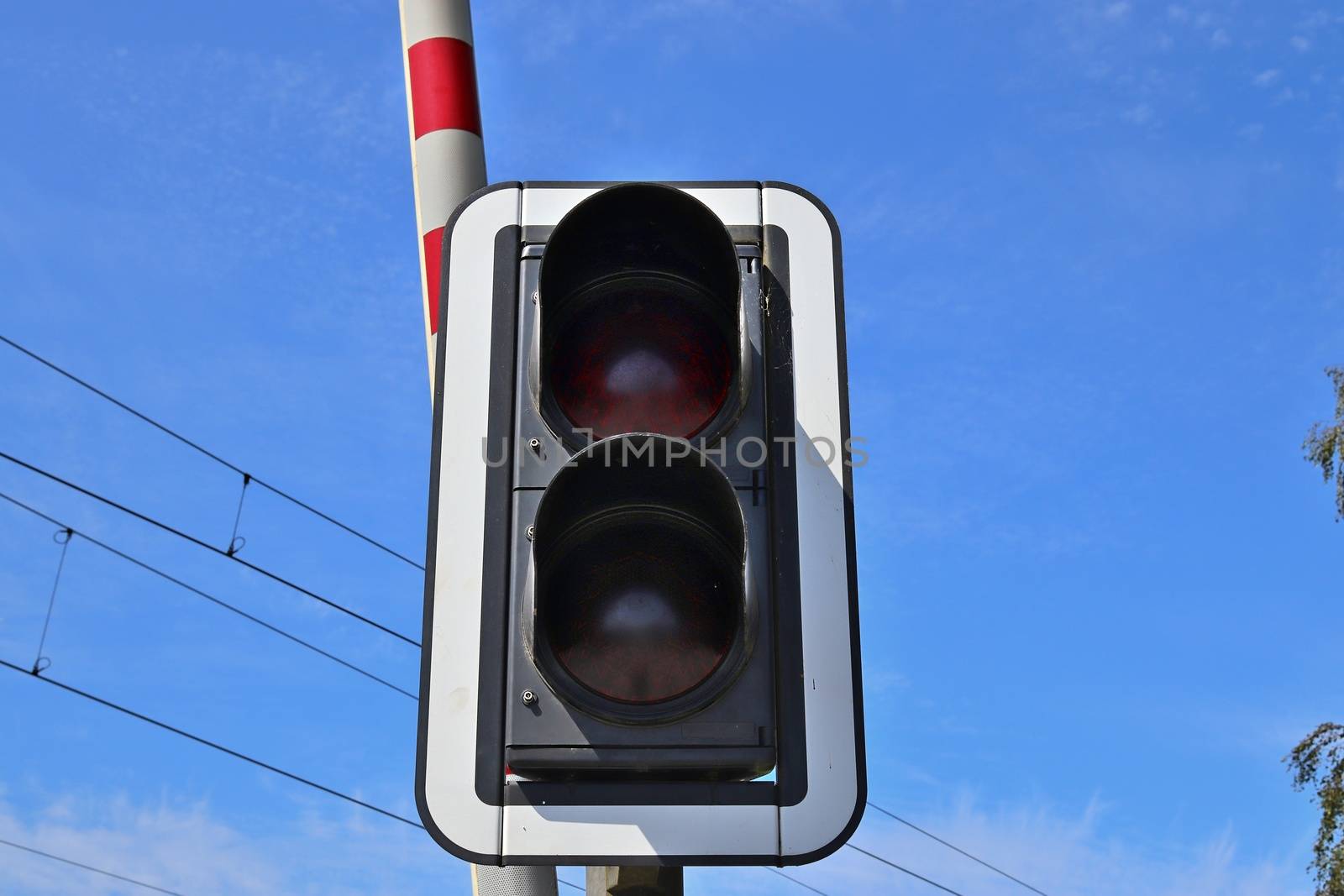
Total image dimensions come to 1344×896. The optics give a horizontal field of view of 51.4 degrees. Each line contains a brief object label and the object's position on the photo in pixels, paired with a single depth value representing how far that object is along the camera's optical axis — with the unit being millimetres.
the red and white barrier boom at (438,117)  3221
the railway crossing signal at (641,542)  2088
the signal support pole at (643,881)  2223
